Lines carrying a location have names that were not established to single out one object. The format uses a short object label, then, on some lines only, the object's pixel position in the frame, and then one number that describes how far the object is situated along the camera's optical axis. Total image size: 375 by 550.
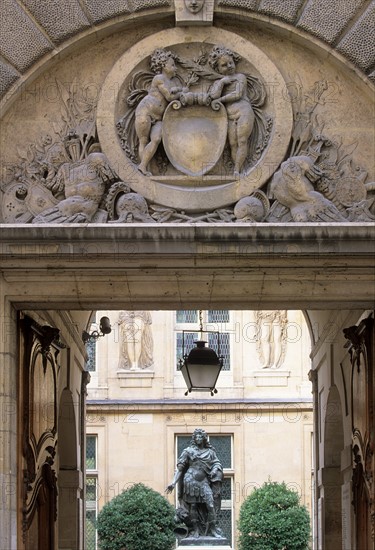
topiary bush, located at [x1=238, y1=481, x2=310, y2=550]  25.73
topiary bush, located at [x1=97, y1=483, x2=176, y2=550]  25.42
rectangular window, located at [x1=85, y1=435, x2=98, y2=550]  28.45
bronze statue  17.34
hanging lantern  12.48
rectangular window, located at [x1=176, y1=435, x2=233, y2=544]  29.58
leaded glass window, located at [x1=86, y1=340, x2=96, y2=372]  30.48
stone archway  8.76
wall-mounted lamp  14.41
